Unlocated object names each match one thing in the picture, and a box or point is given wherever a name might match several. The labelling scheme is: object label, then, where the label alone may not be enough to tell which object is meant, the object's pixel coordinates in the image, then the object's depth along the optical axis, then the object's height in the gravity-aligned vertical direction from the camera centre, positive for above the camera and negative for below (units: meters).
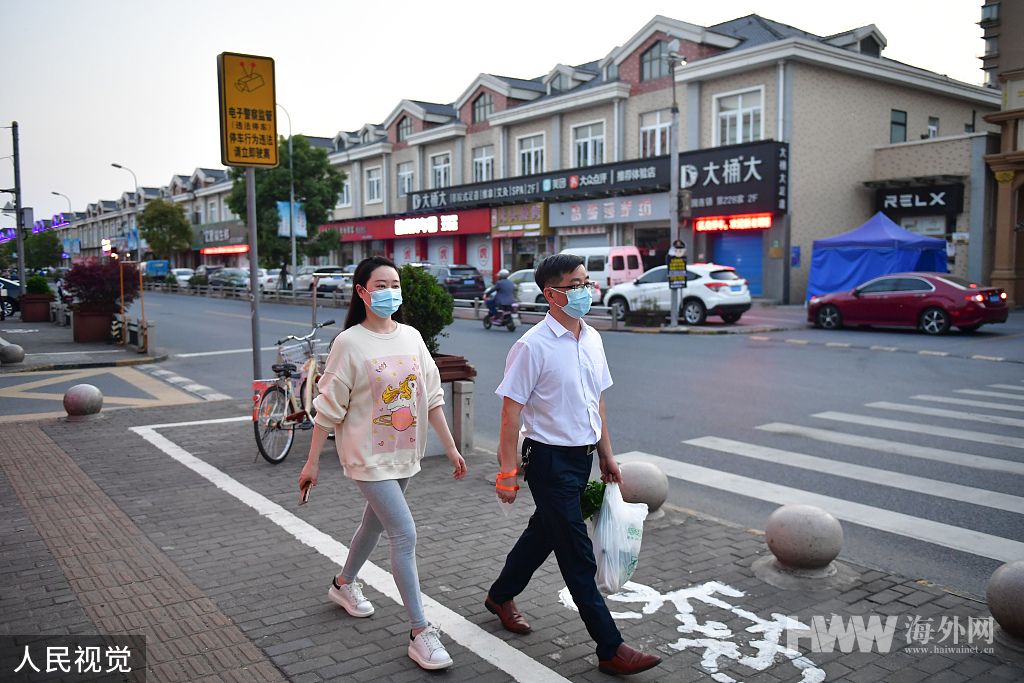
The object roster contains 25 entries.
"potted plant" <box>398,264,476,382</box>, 8.62 -0.35
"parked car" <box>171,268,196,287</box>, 51.88 -0.02
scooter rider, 22.03 -0.65
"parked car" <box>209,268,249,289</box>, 43.94 -0.26
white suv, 22.38 -0.77
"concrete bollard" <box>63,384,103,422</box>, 10.04 -1.50
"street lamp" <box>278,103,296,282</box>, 38.75 +3.55
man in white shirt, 3.77 -0.73
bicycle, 7.74 -1.21
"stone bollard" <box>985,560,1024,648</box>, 4.05 -1.64
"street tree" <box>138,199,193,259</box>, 67.50 +3.92
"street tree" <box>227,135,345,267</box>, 40.28 +3.91
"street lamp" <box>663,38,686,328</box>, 21.97 +2.40
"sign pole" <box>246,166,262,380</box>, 9.57 +0.04
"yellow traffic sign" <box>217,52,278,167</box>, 9.34 +1.83
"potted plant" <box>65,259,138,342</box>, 19.52 -0.39
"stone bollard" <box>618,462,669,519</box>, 5.95 -1.55
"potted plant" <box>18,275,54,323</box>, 27.53 -0.95
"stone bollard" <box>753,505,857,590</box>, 4.89 -1.66
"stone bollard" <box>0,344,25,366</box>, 15.85 -1.47
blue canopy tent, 25.11 +0.24
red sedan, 18.83 -0.96
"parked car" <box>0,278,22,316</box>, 29.67 -0.70
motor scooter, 22.05 -1.26
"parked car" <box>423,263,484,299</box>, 31.08 -0.38
